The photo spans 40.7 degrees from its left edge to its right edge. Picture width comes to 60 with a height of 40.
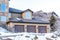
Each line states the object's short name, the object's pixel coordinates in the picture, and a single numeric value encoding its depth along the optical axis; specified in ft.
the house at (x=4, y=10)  53.67
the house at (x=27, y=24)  50.62
